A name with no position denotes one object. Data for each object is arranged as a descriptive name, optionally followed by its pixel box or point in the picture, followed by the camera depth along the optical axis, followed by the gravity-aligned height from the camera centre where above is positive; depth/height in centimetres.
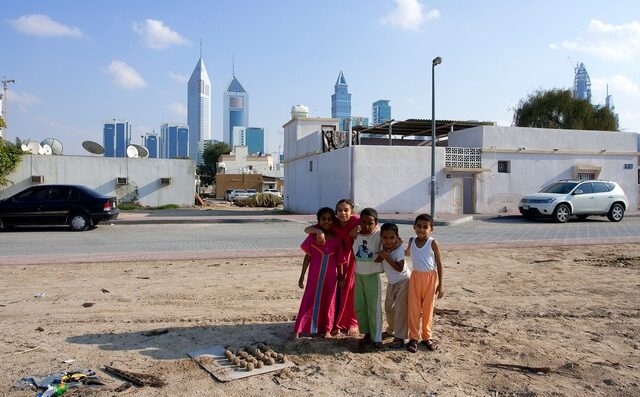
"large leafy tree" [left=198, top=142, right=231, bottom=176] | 8025 +621
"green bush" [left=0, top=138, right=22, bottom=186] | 2717 +193
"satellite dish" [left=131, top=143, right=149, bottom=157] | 3317 +289
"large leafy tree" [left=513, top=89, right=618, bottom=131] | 4566 +742
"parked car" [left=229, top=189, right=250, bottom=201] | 4533 +15
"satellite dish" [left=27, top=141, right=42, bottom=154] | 3038 +286
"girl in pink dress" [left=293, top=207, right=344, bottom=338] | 480 -78
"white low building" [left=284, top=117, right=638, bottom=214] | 2334 +137
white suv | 1892 -16
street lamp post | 1918 +340
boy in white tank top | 464 -76
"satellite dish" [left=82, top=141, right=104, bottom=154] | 3222 +304
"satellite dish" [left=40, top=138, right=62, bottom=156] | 3234 +318
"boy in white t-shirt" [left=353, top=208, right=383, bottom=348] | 463 -72
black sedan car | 1565 -34
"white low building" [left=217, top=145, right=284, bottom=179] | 6816 +456
